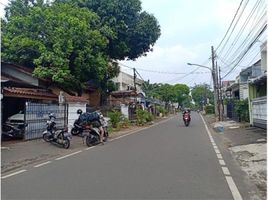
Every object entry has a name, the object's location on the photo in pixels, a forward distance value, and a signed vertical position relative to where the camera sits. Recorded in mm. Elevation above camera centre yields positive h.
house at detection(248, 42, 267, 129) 11368 +404
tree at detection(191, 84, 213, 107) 56996 +3878
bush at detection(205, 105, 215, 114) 37643 -565
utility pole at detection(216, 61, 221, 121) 21188 +1777
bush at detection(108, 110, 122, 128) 14313 -776
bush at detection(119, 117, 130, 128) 15701 -1294
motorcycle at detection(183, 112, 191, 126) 16816 -947
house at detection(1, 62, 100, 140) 9060 +398
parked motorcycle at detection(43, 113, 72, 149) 7790 -1087
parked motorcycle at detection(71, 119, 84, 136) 10310 -1111
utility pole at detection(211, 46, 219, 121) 20597 +2748
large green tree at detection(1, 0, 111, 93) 11532 +3854
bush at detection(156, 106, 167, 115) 34056 -578
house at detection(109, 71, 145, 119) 20262 +951
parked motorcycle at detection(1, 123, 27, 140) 9177 -1089
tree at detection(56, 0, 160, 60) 15081 +6426
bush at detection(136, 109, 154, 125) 18303 -846
